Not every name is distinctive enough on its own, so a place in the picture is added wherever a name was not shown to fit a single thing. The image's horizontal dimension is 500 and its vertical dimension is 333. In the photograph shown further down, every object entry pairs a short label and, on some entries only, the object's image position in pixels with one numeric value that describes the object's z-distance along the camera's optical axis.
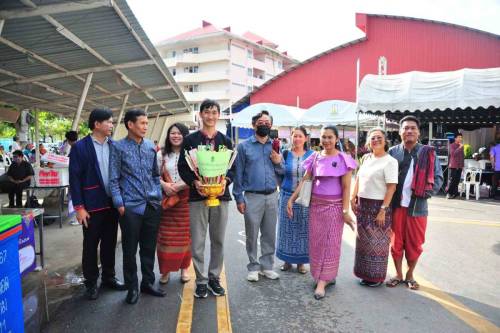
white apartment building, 44.47
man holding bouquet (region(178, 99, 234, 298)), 3.62
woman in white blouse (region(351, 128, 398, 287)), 3.86
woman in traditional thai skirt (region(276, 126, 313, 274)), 4.30
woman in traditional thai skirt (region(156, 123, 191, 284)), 3.95
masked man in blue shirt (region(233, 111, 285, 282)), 4.03
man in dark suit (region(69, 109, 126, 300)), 3.62
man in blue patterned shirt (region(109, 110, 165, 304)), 3.50
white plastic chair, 10.66
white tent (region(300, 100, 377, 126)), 16.52
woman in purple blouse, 3.84
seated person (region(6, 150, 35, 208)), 8.27
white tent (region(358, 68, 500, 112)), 10.00
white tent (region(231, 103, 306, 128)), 17.81
